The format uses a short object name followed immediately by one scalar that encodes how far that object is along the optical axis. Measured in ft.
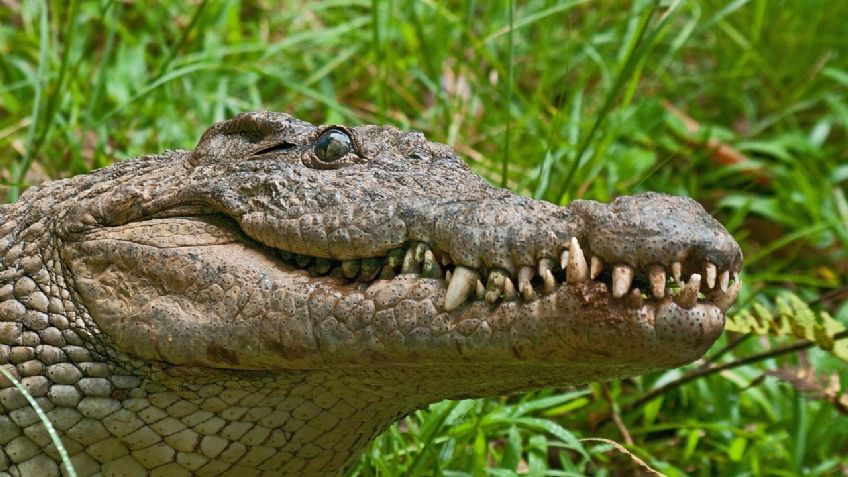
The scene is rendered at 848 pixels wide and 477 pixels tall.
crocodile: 15.14
